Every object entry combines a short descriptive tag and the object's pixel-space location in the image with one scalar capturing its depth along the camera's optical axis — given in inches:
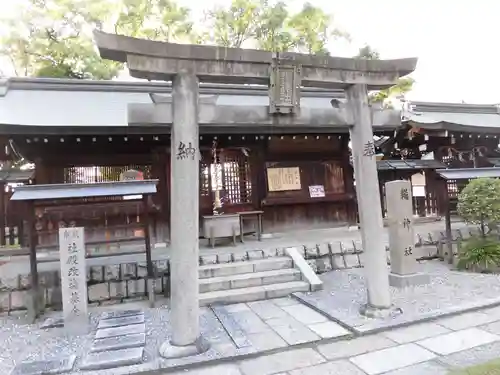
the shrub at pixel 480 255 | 302.1
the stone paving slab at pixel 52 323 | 222.8
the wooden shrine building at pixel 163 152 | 342.6
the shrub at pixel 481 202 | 295.3
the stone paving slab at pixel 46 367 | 161.0
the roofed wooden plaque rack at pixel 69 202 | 237.3
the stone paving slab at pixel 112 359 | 163.5
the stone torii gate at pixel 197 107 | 172.1
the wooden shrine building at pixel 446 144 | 449.1
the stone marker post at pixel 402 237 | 273.0
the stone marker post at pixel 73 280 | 208.8
